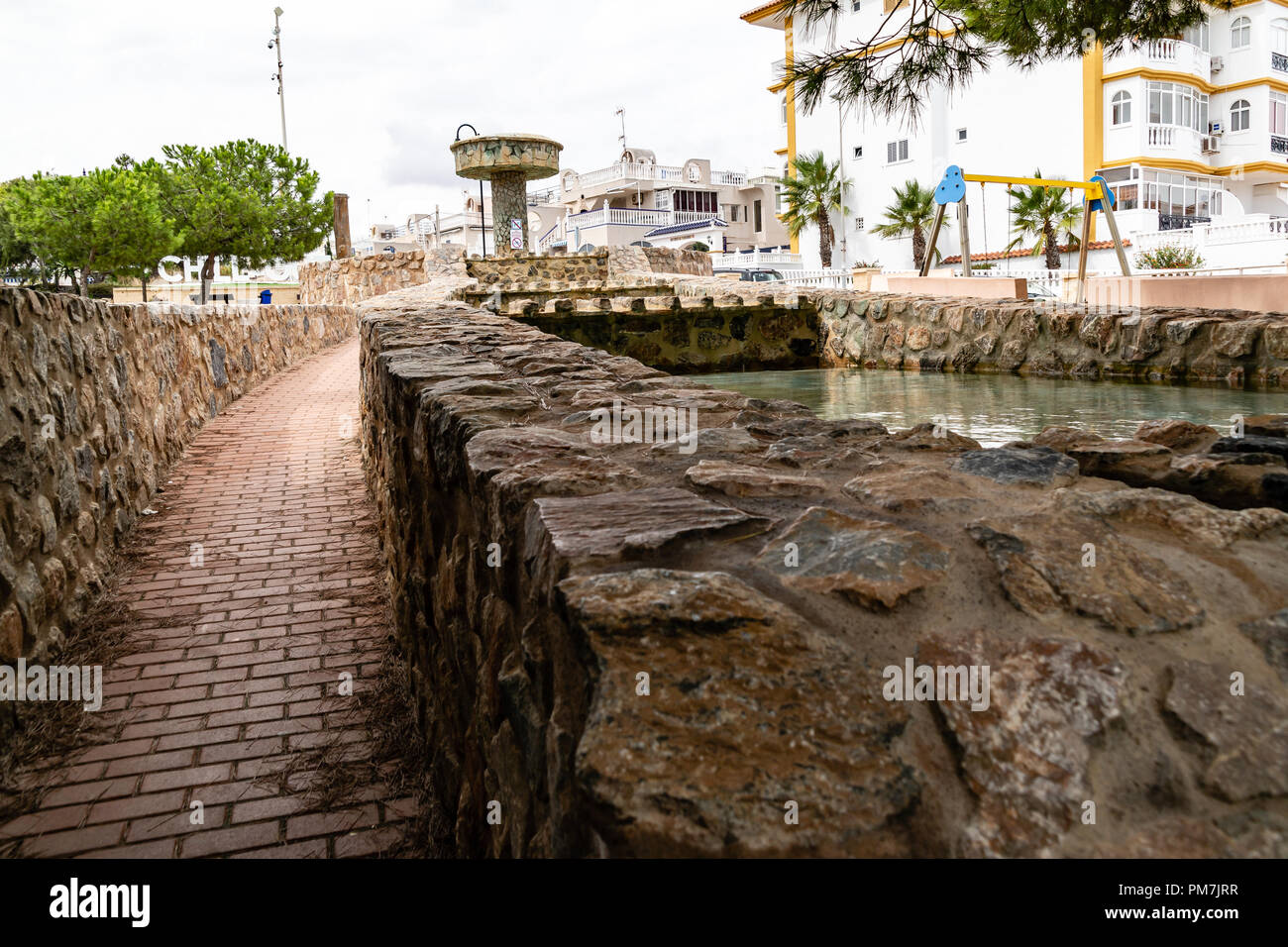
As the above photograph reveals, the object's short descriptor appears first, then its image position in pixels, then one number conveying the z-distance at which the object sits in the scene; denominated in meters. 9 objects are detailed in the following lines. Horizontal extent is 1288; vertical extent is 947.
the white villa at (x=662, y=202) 41.38
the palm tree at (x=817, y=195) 30.47
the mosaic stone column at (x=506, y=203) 23.56
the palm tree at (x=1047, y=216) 23.16
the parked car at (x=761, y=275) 22.91
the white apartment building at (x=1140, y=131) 24.83
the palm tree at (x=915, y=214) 26.59
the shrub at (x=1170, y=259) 19.72
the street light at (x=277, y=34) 34.25
